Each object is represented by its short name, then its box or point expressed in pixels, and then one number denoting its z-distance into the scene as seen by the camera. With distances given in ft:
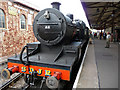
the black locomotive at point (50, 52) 8.58
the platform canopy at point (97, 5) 29.22
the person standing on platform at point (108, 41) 32.91
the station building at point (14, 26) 25.04
